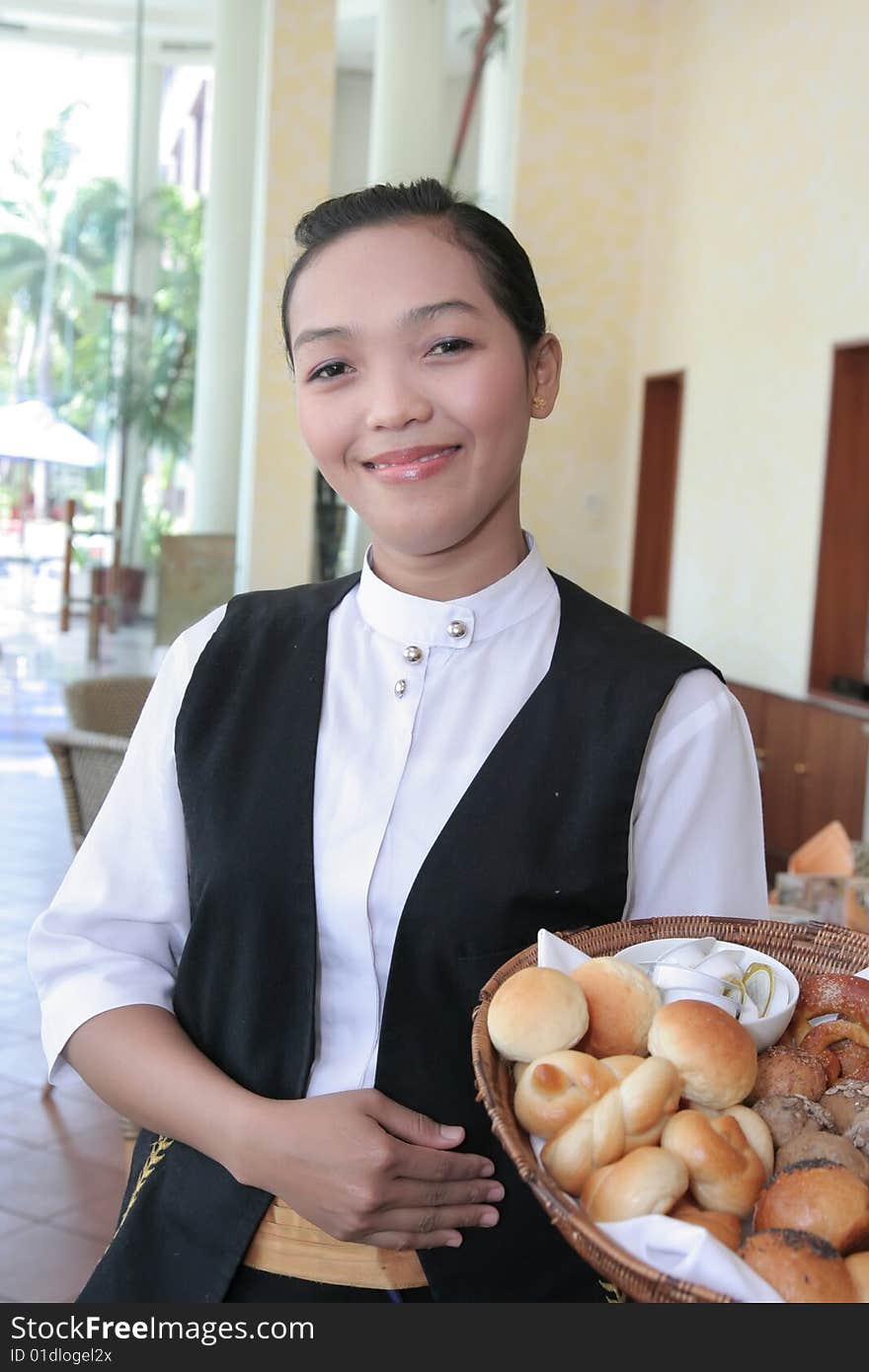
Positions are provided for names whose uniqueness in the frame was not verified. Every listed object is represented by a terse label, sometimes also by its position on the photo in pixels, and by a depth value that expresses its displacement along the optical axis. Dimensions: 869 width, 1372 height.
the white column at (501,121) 8.10
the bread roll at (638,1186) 0.80
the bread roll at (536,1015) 0.91
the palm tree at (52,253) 7.80
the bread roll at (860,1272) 0.76
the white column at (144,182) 7.98
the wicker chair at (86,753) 3.59
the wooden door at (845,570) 6.27
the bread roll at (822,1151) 0.85
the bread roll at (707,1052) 0.89
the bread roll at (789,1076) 0.94
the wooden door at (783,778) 5.89
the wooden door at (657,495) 8.47
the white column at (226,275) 7.84
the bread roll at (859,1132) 0.89
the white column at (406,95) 7.94
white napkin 0.74
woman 1.12
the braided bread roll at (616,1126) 0.84
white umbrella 7.93
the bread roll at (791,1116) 0.90
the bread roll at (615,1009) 0.95
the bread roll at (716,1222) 0.81
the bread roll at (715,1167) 0.84
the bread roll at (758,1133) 0.88
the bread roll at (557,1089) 0.87
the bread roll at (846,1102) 0.92
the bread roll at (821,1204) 0.79
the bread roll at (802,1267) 0.75
